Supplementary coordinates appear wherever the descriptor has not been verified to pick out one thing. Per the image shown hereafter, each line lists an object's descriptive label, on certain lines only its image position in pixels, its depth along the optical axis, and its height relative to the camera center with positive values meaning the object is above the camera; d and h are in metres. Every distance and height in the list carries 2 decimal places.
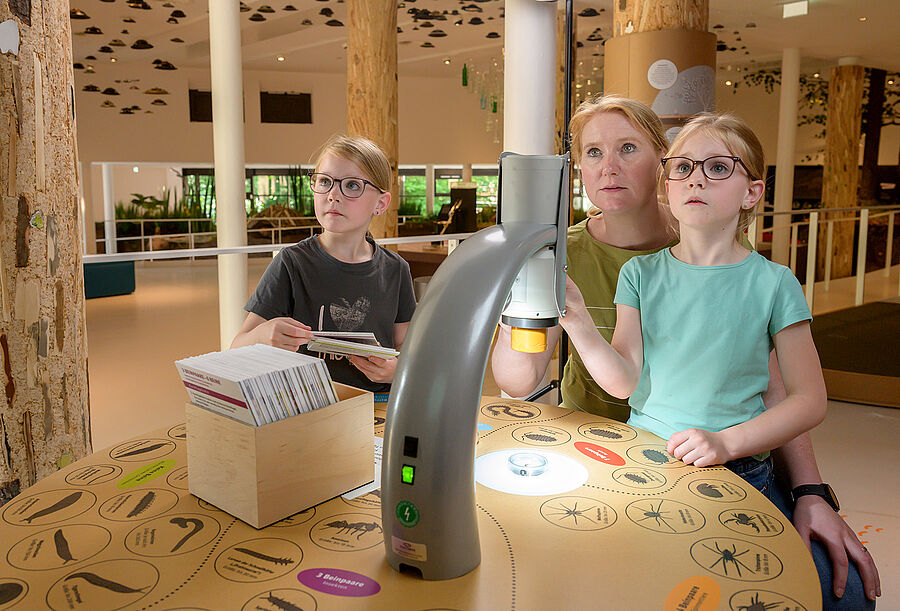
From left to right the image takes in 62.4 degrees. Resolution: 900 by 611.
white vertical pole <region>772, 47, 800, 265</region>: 8.95 +0.91
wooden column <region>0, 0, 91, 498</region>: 1.83 -0.11
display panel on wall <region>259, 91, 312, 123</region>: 12.59 +1.76
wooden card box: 0.98 -0.34
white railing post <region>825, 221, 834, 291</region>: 5.73 -0.33
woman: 1.41 -0.07
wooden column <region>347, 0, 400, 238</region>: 4.56 +0.87
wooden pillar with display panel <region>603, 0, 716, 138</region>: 2.74 +0.57
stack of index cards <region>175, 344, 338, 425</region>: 0.97 -0.23
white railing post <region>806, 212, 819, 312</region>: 5.23 -0.31
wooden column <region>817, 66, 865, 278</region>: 8.84 +0.57
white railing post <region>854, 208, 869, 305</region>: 5.43 -0.33
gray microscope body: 0.80 -0.22
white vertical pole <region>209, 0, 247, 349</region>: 5.39 +0.46
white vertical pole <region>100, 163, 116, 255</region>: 11.92 +0.03
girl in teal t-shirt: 1.31 -0.21
